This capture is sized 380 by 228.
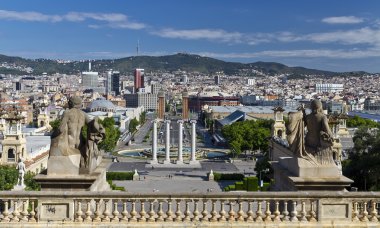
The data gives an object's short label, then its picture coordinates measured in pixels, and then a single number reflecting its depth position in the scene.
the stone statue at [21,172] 20.04
